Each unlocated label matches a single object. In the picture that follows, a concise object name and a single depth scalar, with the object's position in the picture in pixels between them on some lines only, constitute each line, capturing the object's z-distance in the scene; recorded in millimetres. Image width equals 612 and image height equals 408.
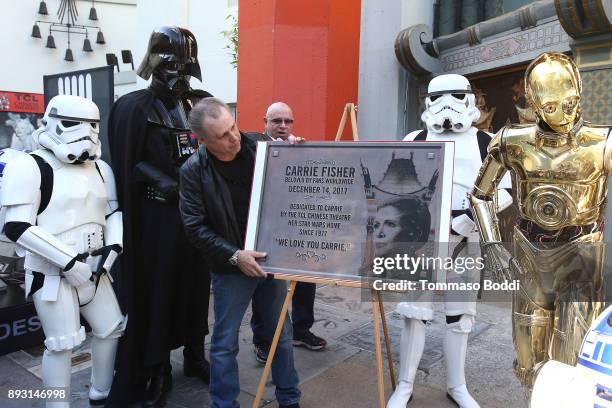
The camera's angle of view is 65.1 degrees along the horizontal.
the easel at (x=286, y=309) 2242
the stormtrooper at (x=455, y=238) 2812
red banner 9227
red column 6516
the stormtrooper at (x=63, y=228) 2469
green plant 10886
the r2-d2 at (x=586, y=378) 1215
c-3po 2039
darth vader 2820
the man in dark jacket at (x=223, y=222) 2346
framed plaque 2188
